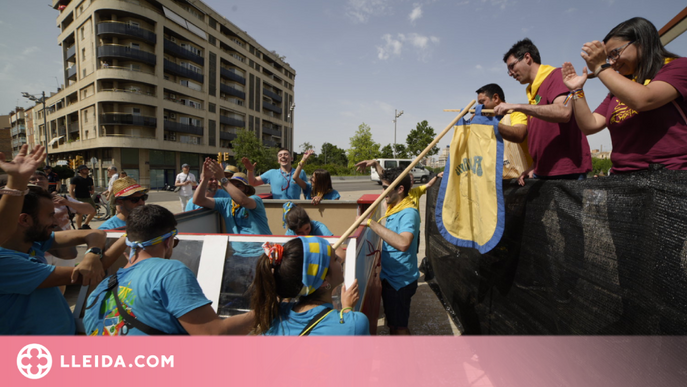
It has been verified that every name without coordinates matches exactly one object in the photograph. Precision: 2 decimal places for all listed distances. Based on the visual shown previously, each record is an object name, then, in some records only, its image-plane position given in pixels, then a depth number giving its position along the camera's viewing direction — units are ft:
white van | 97.76
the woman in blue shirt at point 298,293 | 4.62
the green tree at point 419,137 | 134.72
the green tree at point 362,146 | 140.26
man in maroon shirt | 7.55
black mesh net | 4.42
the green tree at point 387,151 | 148.00
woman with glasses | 5.23
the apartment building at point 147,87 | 103.24
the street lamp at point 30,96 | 69.17
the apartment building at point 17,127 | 241.35
